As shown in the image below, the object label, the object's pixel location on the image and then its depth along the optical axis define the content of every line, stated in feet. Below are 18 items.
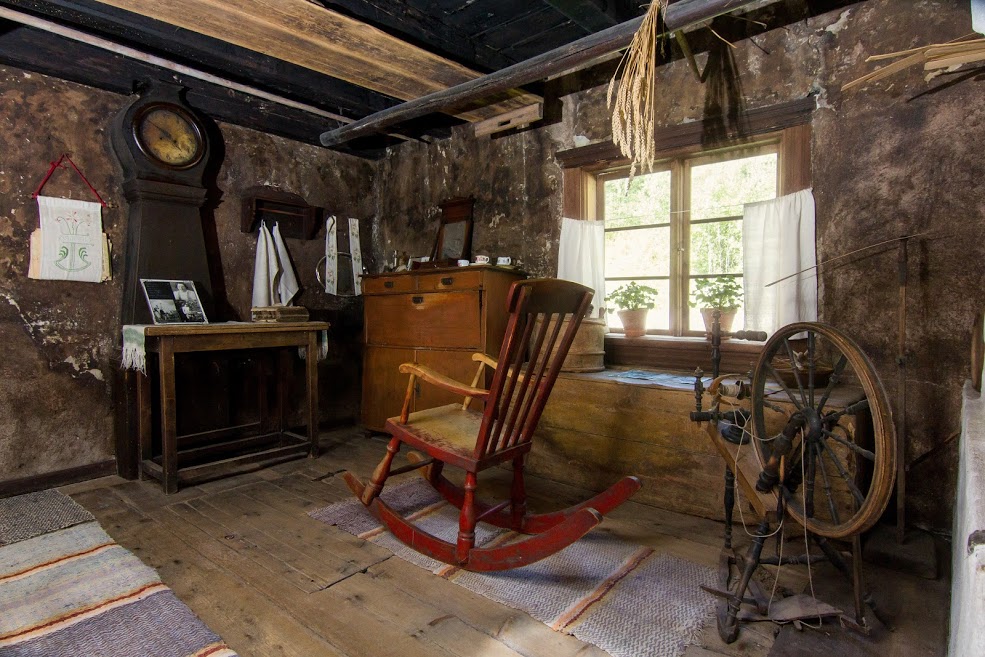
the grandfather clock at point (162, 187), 10.64
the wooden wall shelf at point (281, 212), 13.00
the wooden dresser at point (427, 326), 11.34
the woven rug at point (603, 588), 5.49
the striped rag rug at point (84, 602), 5.23
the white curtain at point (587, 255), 11.56
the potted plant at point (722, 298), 10.16
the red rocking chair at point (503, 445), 6.00
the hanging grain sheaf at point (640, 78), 7.26
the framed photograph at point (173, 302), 10.67
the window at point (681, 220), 10.15
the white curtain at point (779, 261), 8.97
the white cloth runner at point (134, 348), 9.71
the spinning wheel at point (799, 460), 4.40
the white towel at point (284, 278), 13.50
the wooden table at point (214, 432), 9.57
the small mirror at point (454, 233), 13.60
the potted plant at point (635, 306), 11.14
